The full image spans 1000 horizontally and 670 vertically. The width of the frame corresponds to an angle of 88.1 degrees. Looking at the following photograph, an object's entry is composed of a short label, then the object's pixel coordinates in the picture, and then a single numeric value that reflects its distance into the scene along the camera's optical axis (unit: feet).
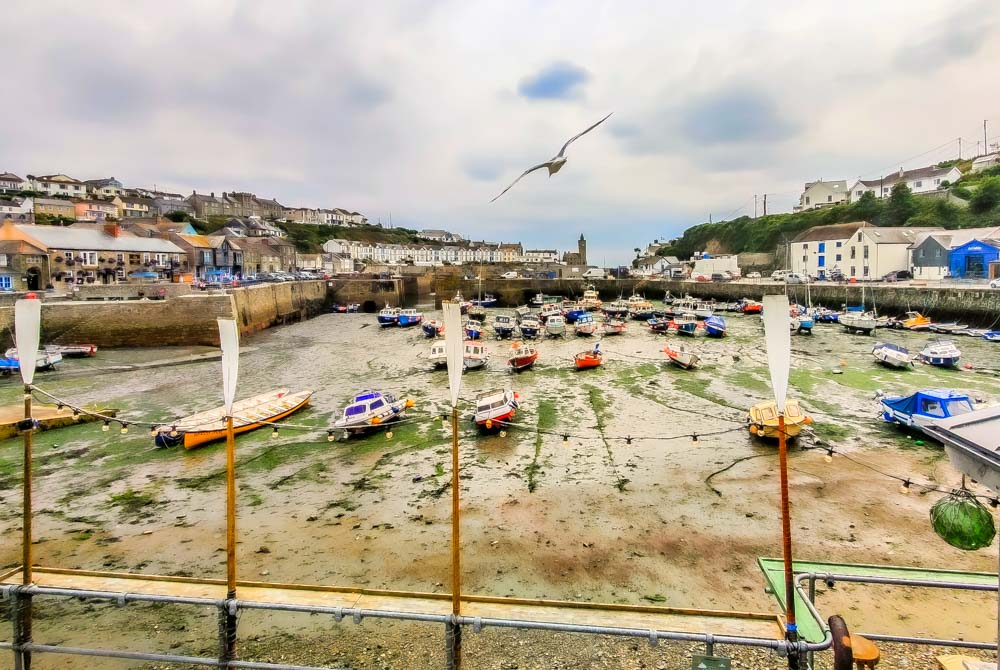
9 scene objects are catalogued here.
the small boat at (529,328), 113.80
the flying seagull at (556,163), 28.22
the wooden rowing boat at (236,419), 47.03
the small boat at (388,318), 142.61
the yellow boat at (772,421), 44.21
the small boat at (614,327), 118.83
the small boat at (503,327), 116.98
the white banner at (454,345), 15.42
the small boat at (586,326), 116.47
